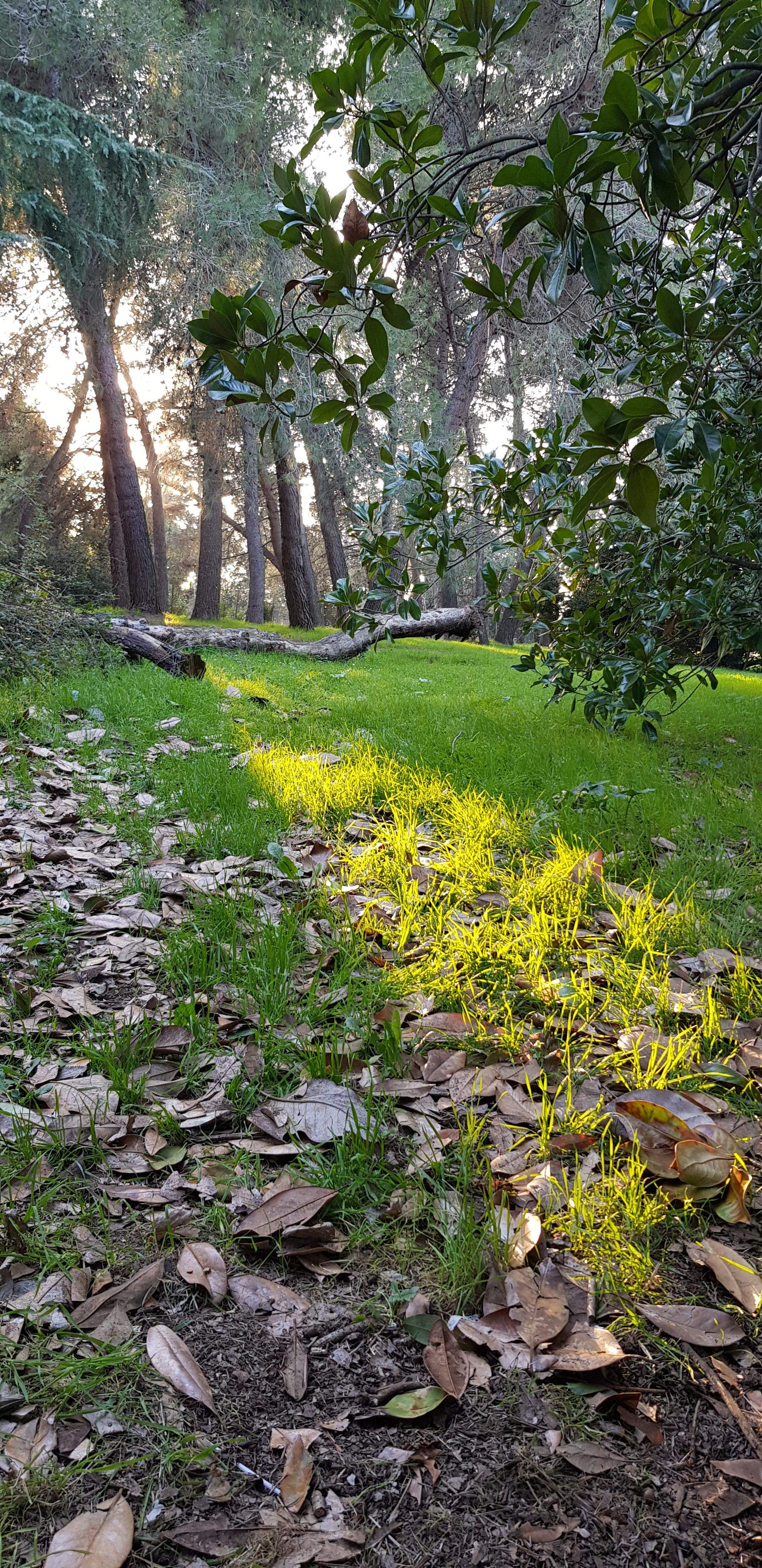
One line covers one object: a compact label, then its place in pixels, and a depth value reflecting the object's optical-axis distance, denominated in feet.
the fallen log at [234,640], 26.00
